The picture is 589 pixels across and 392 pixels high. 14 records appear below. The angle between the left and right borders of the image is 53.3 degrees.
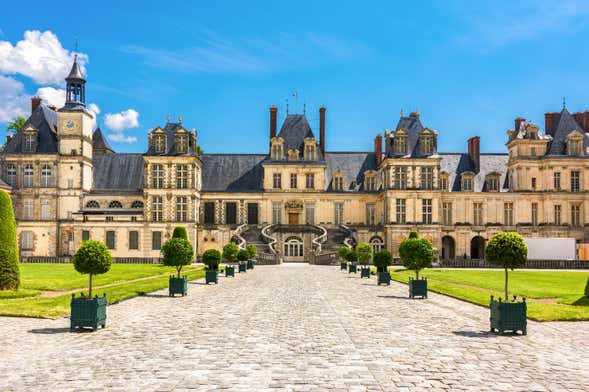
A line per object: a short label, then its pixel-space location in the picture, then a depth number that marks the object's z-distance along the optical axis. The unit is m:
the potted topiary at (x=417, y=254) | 25.53
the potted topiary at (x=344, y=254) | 45.03
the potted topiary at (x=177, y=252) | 26.17
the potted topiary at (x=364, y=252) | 42.69
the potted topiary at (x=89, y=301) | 14.52
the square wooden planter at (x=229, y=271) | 35.62
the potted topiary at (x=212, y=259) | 32.50
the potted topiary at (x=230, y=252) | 42.41
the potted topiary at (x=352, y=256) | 42.84
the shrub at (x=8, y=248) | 22.13
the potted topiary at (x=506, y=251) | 16.89
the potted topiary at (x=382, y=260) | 33.16
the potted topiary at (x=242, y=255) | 43.94
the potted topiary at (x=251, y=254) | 45.83
